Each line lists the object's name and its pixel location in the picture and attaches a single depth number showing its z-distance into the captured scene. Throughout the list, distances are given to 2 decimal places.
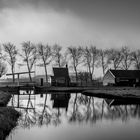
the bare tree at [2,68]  71.39
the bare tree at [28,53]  67.00
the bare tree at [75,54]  73.50
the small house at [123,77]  65.50
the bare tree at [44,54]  69.50
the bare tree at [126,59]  75.88
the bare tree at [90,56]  72.81
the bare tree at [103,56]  74.75
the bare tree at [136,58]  76.00
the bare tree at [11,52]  66.17
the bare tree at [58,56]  72.06
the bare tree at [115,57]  75.38
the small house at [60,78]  66.94
